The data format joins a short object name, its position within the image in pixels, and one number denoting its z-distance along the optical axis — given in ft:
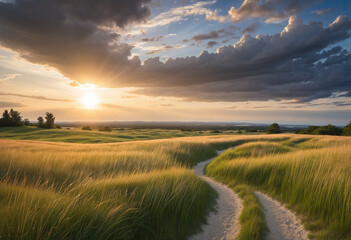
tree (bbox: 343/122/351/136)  180.51
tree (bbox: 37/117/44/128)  248.32
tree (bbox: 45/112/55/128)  264.97
